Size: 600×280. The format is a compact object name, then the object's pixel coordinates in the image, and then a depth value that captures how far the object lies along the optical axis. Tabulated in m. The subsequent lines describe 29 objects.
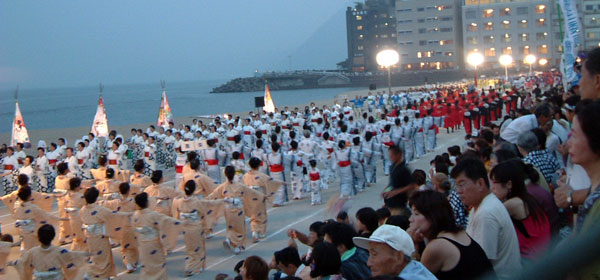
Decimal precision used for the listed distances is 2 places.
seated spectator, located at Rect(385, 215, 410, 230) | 5.15
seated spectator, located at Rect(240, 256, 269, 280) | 4.52
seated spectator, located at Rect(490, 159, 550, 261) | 4.45
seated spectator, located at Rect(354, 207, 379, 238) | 5.40
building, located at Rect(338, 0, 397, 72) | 139.75
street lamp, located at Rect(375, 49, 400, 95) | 19.28
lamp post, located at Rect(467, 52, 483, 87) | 31.89
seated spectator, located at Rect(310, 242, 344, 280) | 4.33
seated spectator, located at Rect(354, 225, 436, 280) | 3.59
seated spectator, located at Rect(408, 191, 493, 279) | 3.57
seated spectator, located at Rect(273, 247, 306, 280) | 5.18
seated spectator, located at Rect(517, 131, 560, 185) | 6.24
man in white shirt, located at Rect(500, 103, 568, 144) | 8.06
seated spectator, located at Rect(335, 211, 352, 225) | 5.82
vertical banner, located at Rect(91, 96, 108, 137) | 20.85
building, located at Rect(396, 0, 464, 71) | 81.50
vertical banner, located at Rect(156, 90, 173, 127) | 23.83
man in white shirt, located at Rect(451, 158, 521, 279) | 4.05
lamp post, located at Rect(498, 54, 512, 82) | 34.69
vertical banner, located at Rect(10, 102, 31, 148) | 19.92
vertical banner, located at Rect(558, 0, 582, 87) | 13.35
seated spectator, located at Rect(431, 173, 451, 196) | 6.60
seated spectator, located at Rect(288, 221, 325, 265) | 5.44
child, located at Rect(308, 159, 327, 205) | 13.52
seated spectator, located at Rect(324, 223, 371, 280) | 4.63
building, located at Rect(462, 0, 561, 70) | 66.88
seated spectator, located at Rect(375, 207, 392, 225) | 6.08
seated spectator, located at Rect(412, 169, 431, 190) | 7.24
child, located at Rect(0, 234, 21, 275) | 8.00
